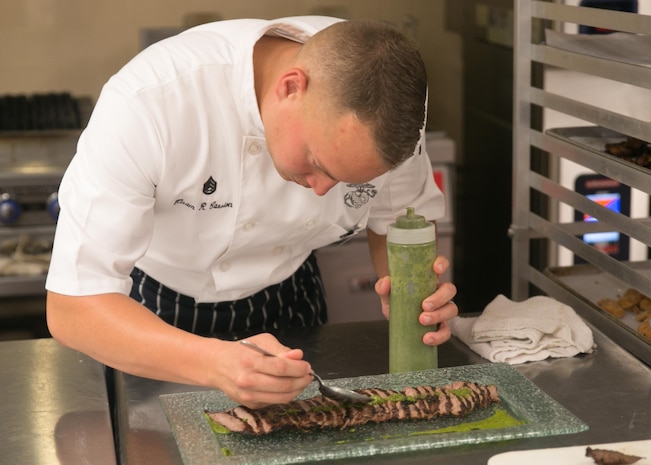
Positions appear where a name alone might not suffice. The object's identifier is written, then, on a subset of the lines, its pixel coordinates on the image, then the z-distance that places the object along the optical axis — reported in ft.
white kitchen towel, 5.37
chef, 4.43
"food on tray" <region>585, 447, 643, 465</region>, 4.01
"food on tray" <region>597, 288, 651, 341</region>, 5.78
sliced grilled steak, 4.43
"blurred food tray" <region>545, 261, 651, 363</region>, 5.83
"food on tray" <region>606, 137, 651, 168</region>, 5.48
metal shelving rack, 5.11
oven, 9.00
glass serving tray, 4.18
